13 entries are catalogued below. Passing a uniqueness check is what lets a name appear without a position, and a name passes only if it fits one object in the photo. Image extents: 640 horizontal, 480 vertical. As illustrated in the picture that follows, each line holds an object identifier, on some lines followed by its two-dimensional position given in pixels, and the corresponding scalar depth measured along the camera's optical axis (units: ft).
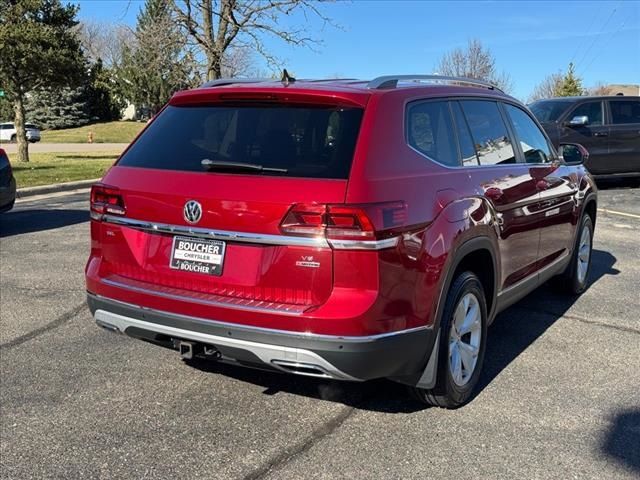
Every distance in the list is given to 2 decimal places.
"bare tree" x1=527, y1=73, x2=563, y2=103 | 162.16
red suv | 9.62
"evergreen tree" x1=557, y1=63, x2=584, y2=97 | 140.97
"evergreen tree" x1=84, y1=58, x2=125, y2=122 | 195.00
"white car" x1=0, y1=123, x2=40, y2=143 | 147.79
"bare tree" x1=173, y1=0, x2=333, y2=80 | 55.47
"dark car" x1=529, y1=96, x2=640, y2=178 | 41.73
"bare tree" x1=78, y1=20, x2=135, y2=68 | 239.50
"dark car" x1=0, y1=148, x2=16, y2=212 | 27.99
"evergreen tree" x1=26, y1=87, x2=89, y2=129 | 187.83
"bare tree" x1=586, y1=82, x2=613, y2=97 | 184.38
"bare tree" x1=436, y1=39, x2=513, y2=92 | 126.31
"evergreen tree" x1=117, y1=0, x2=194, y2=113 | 59.00
